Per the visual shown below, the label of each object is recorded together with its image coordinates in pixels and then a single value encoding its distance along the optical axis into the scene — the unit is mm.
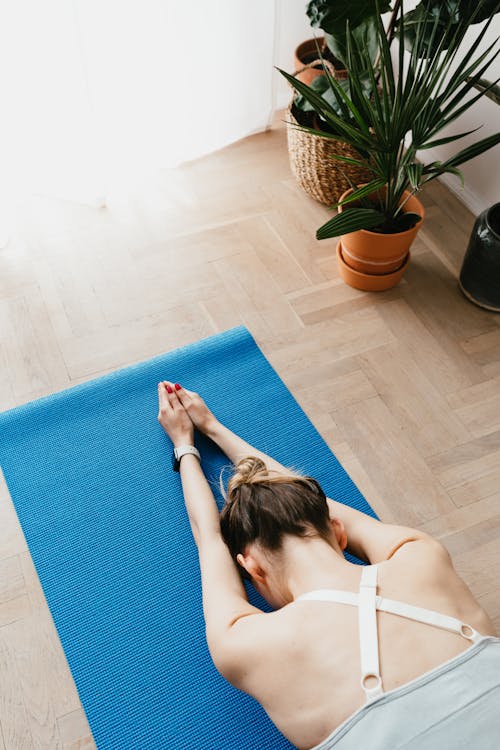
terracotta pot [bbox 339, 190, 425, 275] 2201
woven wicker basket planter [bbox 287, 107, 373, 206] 2379
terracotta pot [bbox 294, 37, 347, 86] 2623
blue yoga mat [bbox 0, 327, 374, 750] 1565
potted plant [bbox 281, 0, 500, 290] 1834
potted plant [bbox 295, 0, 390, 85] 1912
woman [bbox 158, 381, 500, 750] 1152
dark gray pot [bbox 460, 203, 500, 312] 2170
